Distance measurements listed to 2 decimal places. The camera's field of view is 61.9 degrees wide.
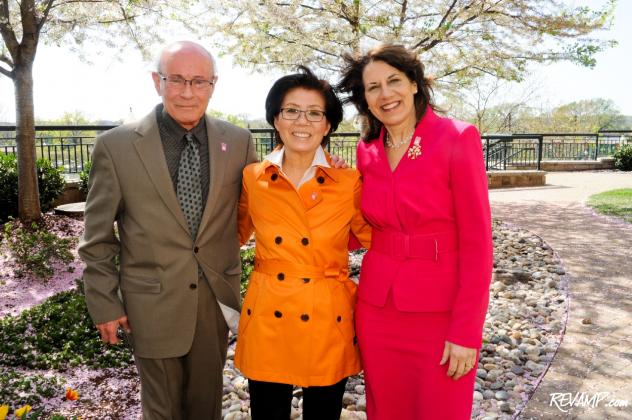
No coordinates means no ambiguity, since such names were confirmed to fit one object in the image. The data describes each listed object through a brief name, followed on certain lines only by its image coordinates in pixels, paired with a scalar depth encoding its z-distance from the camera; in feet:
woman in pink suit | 6.79
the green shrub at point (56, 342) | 14.11
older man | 8.06
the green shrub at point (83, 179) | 37.11
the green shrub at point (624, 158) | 69.51
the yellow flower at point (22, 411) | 8.22
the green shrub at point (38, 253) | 22.94
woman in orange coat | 7.49
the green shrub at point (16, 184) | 32.35
